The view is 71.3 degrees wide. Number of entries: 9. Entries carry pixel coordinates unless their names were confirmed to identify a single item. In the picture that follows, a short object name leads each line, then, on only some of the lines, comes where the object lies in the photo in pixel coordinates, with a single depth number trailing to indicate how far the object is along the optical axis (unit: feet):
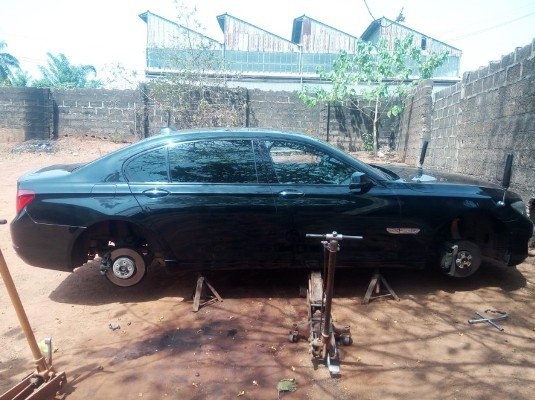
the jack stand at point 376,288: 11.47
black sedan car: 10.82
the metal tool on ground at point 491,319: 10.22
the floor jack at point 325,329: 7.80
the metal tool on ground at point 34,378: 6.88
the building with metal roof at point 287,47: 75.82
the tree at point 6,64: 106.63
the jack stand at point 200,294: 11.26
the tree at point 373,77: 36.70
